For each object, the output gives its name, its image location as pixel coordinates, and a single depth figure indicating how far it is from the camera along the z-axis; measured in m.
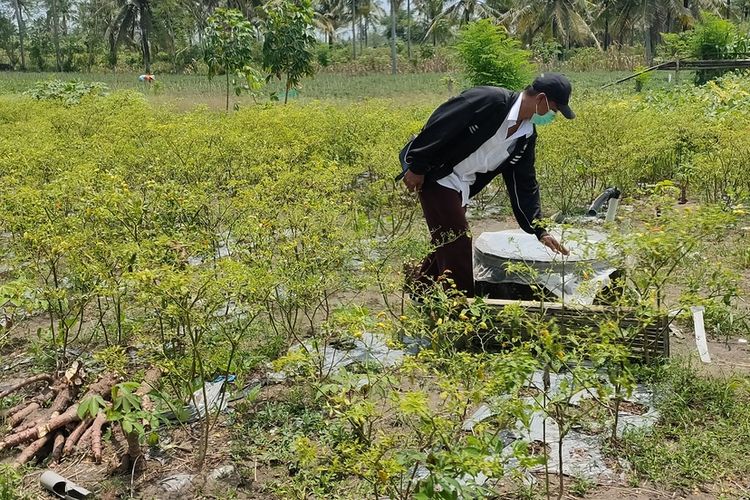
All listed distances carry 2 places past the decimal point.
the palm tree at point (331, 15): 41.04
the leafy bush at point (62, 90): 14.66
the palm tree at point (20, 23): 41.78
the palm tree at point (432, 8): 44.80
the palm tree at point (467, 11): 36.12
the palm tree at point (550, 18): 30.22
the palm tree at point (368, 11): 47.28
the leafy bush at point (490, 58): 15.70
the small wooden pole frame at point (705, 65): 13.95
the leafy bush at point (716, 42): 17.52
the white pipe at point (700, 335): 3.53
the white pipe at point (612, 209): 5.35
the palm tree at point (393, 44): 32.51
